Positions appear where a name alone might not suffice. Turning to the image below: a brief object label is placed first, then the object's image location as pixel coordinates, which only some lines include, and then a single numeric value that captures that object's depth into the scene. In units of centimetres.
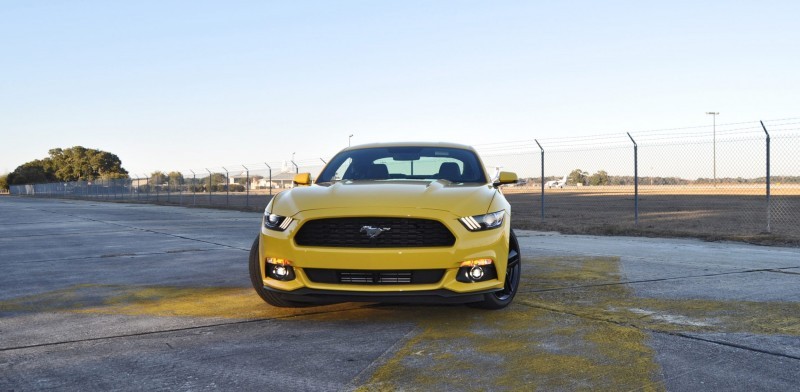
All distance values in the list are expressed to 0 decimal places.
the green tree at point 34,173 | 11644
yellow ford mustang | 431
